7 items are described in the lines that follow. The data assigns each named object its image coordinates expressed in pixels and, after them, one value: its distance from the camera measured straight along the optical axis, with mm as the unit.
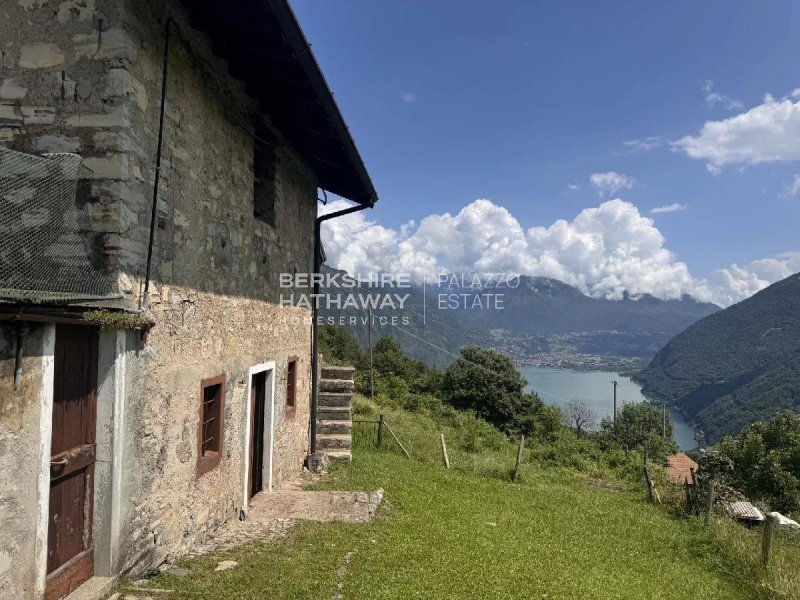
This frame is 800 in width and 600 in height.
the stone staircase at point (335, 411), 10672
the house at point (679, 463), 33012
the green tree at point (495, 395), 34488
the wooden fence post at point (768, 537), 6793
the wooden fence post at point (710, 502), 9555
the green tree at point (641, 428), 46344
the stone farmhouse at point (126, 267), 3129
